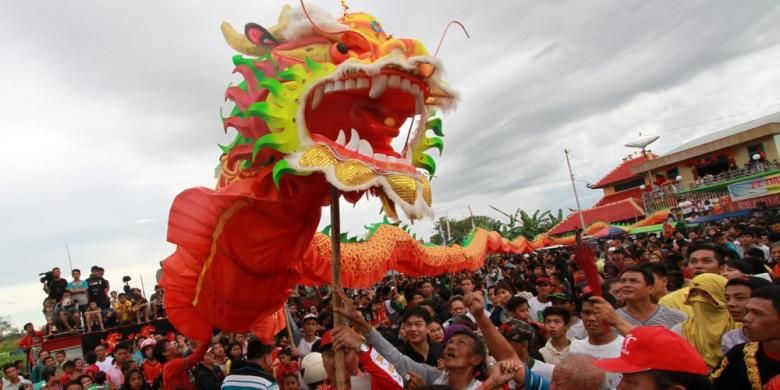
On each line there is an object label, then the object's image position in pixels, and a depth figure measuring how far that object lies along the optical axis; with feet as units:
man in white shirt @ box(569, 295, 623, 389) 7.87
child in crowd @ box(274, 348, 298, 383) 13.17
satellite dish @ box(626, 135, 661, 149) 90.17
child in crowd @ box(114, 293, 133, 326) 27.66
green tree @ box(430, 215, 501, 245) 143.33
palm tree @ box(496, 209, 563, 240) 86.63
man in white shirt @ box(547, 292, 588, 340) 10.27
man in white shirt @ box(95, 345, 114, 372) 18.97
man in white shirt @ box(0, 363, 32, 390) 19.08
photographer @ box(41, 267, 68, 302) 26.61
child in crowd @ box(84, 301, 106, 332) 26.17
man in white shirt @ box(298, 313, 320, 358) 15.96
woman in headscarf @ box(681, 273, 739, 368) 7.97
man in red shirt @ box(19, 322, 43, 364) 25.30
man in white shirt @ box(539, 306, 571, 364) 9.54
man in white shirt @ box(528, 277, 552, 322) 15.65
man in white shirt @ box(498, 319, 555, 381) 7.82
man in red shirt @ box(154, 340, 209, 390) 12.10
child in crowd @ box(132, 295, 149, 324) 28.25
